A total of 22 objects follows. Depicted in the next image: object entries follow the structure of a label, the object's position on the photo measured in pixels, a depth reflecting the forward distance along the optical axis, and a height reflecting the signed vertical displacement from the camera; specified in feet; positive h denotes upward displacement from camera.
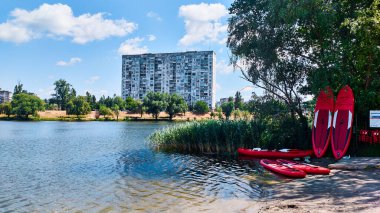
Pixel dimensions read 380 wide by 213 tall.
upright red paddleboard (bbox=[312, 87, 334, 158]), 62.90 -1.12
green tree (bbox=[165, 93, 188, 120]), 337.11 +10.04
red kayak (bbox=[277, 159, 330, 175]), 46.89 -8.06
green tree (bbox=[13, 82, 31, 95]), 537.20 +43.01
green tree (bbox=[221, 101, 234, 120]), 368.48 +10.72
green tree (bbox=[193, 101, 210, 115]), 396.37 +9.52
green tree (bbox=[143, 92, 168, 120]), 329.93 +12.90
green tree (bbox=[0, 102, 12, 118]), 395.63 +7.07
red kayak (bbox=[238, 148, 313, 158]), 64.34 -7.78
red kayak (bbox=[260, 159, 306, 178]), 46.57 -8.34
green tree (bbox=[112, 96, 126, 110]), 440.04 +18.02
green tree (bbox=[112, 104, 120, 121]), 371.45 +4.38
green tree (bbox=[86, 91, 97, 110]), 457.27 +17.18
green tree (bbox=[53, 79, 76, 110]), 506.89 +38.17
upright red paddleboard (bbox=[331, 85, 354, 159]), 58.65 -0.98
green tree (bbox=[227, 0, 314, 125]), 70.13 +15.41
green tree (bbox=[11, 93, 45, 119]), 376.07 +10.58
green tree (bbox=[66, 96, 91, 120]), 376.64 +8.95
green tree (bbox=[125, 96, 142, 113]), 367.66 +11.46
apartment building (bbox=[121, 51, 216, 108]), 482.28 +65.20
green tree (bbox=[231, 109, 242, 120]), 87.71 +0.53
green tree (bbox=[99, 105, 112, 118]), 369.16 +4.24
